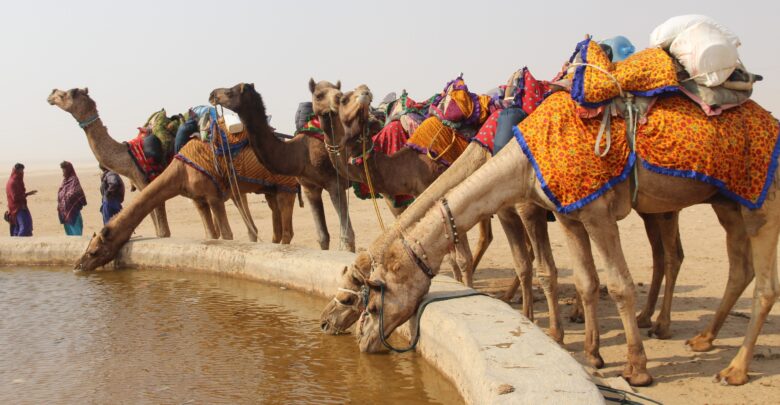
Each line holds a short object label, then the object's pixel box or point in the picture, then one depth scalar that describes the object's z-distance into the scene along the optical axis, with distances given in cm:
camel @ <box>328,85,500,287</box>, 838
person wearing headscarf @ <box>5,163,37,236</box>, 1385
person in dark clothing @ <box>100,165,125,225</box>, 1300
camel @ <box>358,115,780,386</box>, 512
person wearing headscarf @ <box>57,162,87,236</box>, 1371
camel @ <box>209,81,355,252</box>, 935
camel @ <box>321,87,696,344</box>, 550
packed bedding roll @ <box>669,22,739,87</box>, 527
